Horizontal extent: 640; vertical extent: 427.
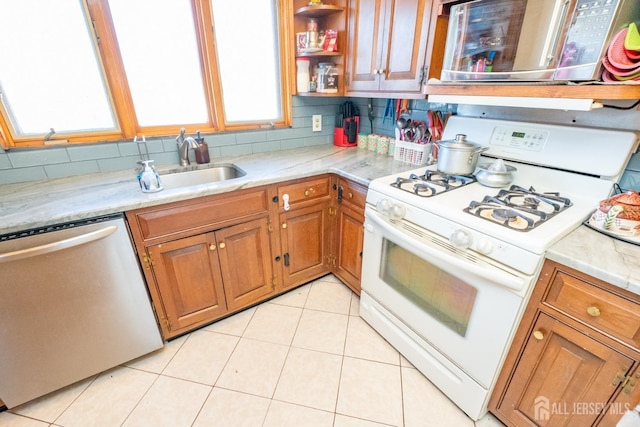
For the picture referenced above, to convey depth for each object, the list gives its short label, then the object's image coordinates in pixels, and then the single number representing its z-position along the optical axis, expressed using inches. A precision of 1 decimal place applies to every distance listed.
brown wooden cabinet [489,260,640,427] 32.5
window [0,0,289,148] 54.9
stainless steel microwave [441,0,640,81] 36.5
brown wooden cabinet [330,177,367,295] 66.2
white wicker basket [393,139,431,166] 66.4
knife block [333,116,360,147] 87.1
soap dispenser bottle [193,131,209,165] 70.2
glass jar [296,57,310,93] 79.0
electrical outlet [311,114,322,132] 88.9
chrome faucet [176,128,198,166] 68.2
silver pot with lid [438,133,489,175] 54.3
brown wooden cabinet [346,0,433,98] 56.5
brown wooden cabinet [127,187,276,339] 53.1
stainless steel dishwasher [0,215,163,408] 43.7
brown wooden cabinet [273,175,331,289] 66.6
